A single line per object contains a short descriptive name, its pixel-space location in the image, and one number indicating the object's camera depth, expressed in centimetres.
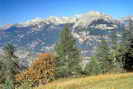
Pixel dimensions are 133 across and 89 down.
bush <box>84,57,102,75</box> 6415
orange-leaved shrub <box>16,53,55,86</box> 5334
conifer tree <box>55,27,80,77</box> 5103
